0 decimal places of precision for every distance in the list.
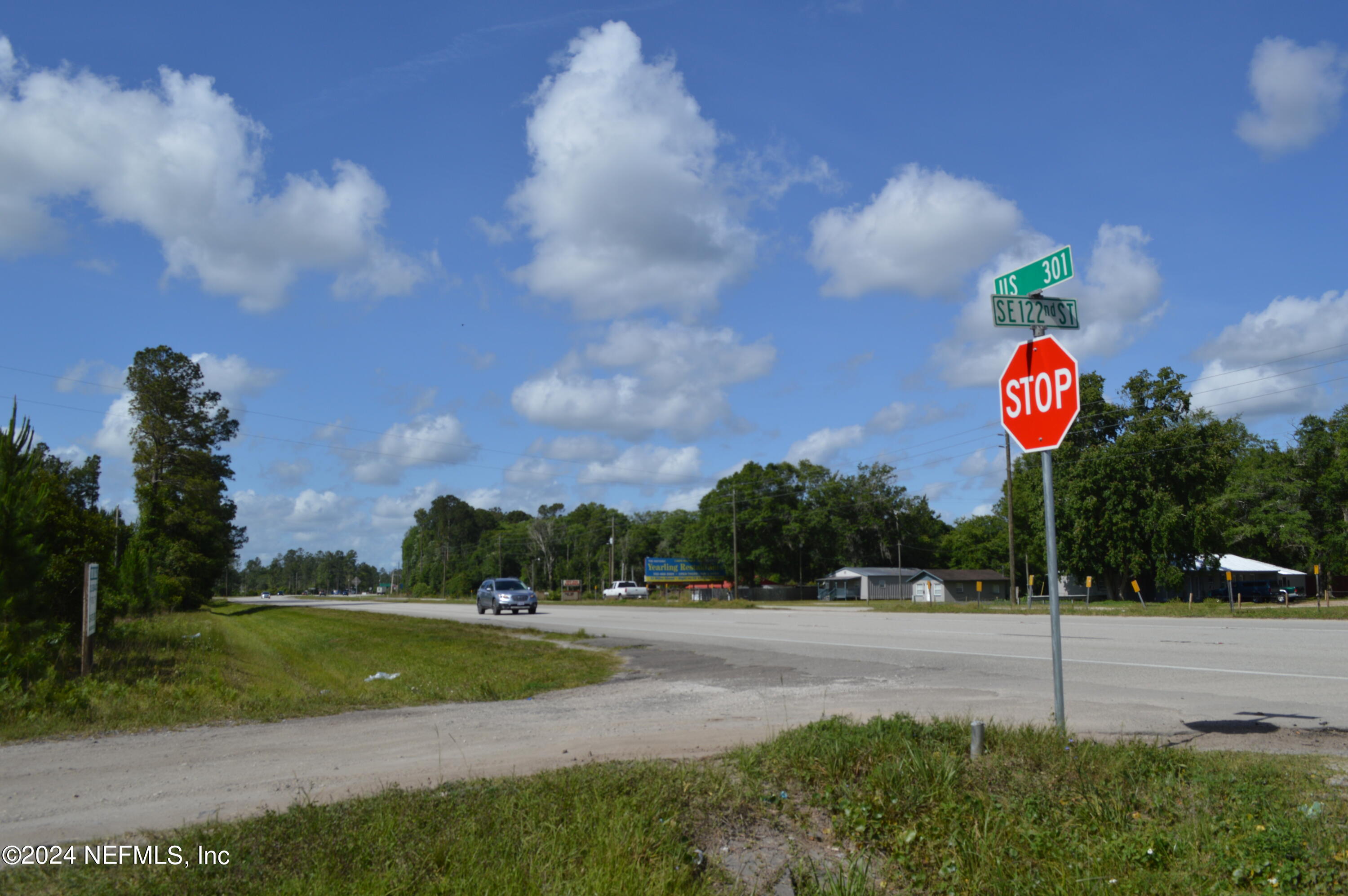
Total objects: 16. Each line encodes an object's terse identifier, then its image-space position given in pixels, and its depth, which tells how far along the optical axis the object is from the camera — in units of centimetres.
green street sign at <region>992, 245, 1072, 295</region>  650
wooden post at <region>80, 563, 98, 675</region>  1309
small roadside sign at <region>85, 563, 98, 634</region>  1324
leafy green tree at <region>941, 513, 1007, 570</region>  9619
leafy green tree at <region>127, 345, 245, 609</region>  4925
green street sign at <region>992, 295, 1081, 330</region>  665
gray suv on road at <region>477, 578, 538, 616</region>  4478
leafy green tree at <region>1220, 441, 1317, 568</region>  6619
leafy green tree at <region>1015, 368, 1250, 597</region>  5806
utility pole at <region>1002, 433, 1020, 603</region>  4848
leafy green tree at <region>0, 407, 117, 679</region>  1237
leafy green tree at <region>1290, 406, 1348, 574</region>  6462
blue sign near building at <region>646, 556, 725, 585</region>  9462
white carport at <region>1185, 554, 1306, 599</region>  6394
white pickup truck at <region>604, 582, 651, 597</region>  9212
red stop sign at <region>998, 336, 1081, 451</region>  618
